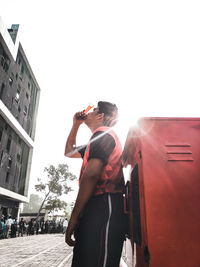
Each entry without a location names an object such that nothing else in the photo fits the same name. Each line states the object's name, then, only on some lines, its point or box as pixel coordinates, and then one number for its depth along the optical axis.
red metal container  1.40
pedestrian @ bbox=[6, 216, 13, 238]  17.10
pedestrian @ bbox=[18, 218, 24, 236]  21.64
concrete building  24.08
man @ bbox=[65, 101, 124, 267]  1.27
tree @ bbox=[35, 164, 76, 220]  38.50
